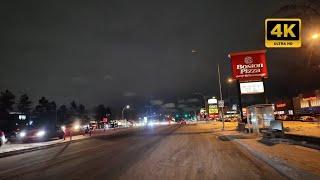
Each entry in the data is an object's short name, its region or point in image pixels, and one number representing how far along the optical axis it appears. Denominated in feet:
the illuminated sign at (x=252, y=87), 71.82
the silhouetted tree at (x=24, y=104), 258.56
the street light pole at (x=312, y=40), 27.85
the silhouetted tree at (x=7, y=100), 214.93
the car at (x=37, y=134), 66.90
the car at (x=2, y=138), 53.44
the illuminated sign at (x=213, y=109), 181.15
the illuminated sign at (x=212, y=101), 194.85
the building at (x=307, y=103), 169.06
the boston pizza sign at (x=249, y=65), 72.82
